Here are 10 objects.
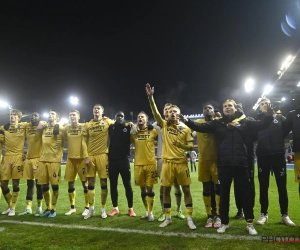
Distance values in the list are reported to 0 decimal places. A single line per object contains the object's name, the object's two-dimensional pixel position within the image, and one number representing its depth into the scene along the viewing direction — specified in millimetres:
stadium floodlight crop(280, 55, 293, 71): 21462
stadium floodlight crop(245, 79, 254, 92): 26798
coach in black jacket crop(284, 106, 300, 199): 5023
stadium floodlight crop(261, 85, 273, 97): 28453
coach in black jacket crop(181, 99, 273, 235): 4631
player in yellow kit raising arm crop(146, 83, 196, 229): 5195
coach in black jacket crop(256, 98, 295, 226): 5172
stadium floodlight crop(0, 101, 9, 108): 31192
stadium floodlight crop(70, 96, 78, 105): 32656
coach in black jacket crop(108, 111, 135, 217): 6145
